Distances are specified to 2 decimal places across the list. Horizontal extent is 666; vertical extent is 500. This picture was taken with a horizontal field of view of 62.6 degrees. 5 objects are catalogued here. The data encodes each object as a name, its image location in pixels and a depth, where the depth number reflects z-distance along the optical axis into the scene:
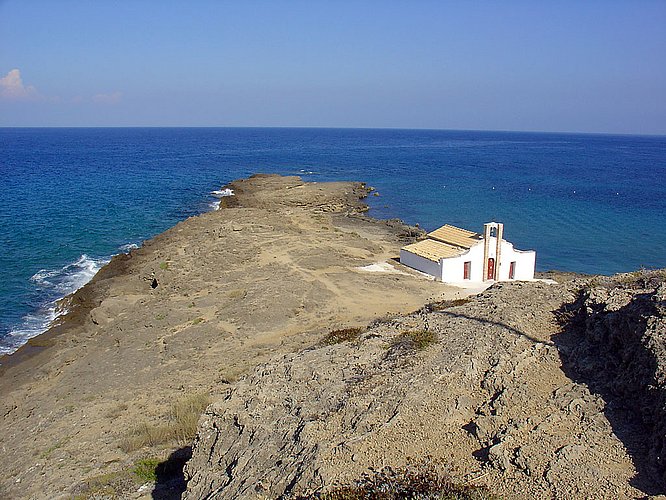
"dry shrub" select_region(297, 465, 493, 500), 8.82
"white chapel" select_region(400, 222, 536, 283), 32.50
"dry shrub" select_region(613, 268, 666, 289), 14.55
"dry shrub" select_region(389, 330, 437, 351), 13.90
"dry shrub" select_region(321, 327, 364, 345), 16.60
